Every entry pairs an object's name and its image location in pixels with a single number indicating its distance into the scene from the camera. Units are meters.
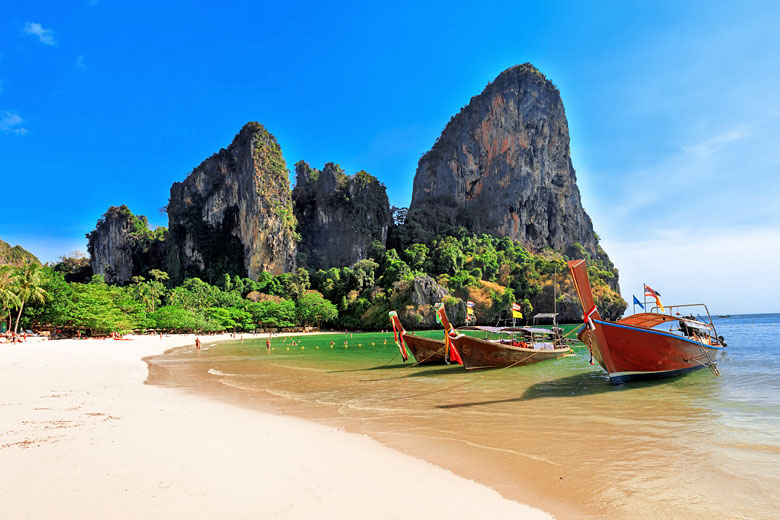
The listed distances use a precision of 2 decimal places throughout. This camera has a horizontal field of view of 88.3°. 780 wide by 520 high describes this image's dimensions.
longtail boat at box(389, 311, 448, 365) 18.14
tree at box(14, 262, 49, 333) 32.47
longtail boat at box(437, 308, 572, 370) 16.42
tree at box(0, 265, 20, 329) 31.22
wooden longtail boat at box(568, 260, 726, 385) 12.02
